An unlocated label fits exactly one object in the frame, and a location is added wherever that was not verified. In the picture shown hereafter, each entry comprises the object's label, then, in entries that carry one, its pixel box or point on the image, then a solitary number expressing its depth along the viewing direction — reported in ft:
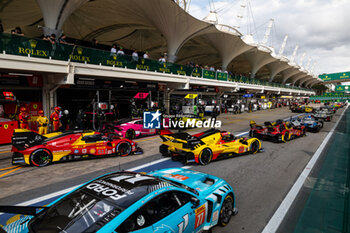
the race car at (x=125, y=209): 7.64
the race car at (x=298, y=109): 111.18
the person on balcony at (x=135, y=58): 48.26
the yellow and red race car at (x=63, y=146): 22.99
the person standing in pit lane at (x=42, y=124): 34.76
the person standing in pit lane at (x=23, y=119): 35.63
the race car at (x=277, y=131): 37.86
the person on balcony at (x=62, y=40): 38.58
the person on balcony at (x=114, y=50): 44.11
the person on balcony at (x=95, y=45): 46.57
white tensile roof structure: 57.72
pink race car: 38.07
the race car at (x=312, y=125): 50.85
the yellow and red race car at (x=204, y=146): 24.10
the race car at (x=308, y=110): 105.29
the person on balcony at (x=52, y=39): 34.36
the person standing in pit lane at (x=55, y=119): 37.70
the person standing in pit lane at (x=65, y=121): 46.01
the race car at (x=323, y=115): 72.36
